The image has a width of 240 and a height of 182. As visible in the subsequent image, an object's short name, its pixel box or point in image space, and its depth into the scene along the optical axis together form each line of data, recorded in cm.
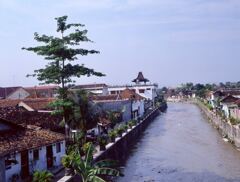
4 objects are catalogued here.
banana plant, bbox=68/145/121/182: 2361
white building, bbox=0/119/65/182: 2511
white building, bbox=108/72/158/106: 11938
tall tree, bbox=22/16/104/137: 3519
